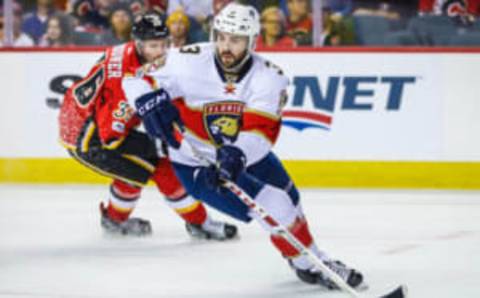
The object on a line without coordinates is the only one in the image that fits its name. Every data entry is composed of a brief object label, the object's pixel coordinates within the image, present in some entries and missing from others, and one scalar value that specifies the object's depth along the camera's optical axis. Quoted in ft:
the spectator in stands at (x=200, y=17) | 48.49
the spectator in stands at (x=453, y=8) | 47.34
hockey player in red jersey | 35.76
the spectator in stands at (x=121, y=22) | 49.37
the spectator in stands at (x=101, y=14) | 49.52
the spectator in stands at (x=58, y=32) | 49.93
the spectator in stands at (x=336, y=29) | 48.29
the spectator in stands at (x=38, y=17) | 50.08
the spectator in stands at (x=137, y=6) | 49.24
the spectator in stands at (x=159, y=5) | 49.24
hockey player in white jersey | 28.37
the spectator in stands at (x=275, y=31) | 48.44
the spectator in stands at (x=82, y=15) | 49.85
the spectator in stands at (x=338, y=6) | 48.32
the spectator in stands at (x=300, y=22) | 48.44
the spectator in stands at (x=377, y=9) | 47.34
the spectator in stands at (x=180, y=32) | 48.49
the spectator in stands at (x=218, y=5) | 48.16
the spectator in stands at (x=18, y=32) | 50.01
